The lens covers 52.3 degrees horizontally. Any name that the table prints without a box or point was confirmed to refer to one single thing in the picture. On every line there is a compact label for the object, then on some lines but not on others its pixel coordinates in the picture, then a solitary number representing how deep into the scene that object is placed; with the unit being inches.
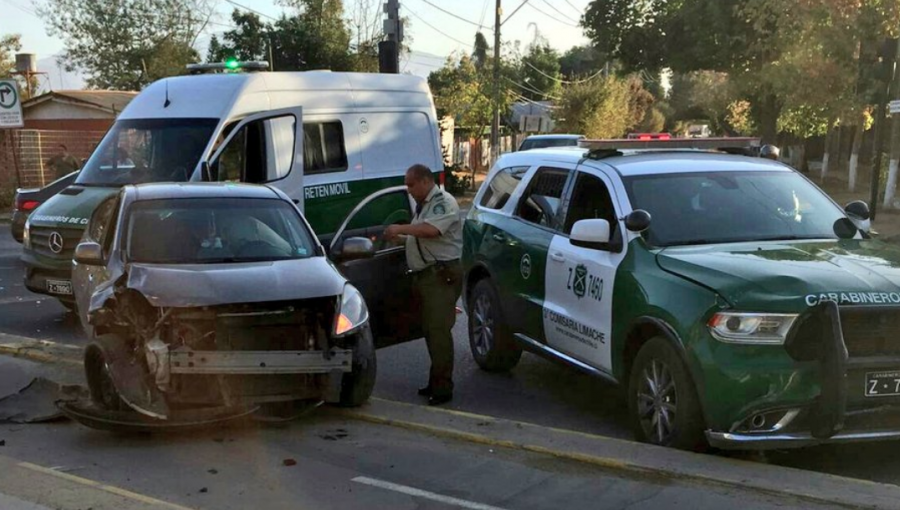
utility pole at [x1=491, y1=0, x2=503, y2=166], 1285.7
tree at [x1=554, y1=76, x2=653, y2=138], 1743.4
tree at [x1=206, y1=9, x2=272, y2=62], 1588.3
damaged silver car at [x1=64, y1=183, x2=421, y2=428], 217.5
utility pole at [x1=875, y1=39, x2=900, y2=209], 832.9
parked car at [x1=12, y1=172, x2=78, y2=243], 491.8
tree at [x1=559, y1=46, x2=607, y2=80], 3567.2
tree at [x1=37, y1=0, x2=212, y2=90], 1749.5
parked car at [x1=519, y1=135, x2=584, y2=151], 991.0
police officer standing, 264.1
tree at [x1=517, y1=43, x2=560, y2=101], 2741.1
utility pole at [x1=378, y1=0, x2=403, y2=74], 697.6
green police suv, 186.1
